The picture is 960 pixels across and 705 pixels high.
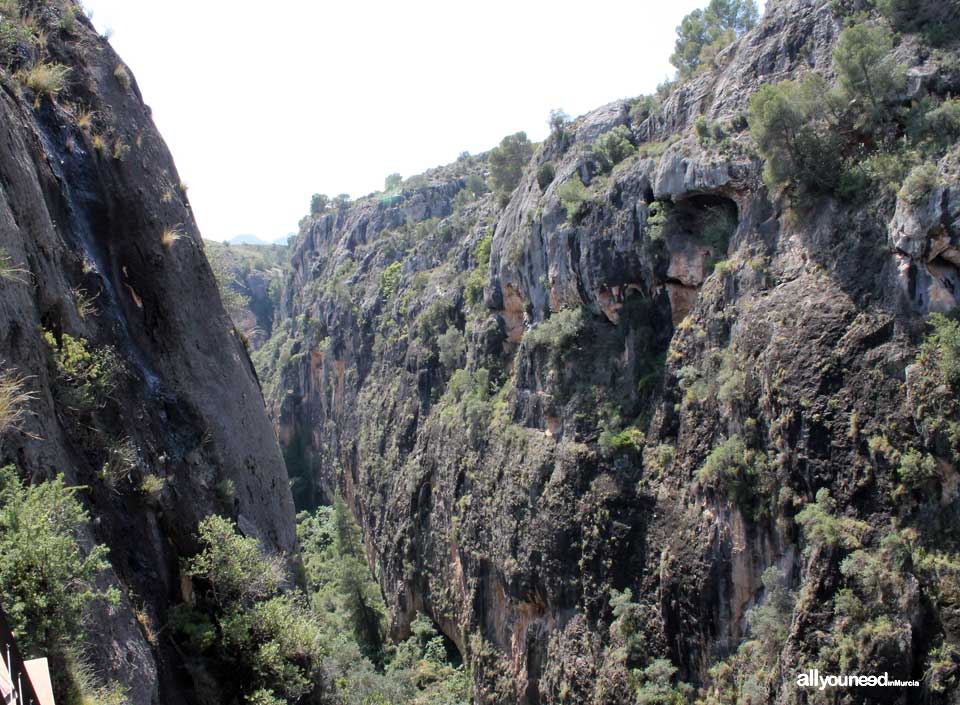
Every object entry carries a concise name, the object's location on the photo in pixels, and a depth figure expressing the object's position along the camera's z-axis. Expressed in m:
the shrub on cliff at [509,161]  49.56
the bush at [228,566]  13.52
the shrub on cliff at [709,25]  39.62
